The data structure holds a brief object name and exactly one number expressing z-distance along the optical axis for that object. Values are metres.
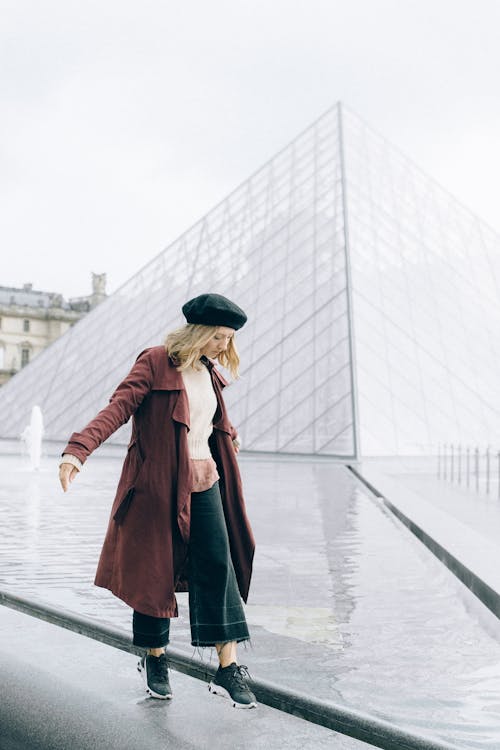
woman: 3.22
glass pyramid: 21.83
